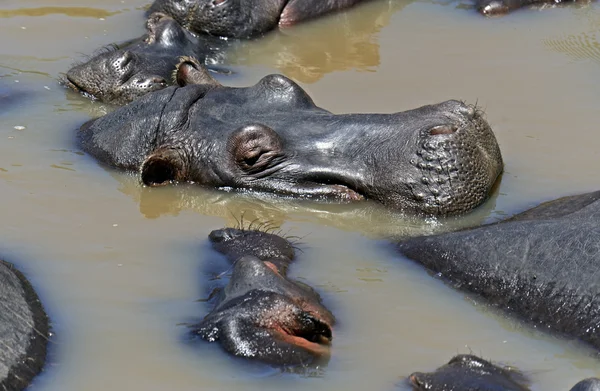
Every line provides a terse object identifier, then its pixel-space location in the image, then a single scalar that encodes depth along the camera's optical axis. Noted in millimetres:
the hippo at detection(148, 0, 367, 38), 20016
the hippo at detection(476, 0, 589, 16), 21016
